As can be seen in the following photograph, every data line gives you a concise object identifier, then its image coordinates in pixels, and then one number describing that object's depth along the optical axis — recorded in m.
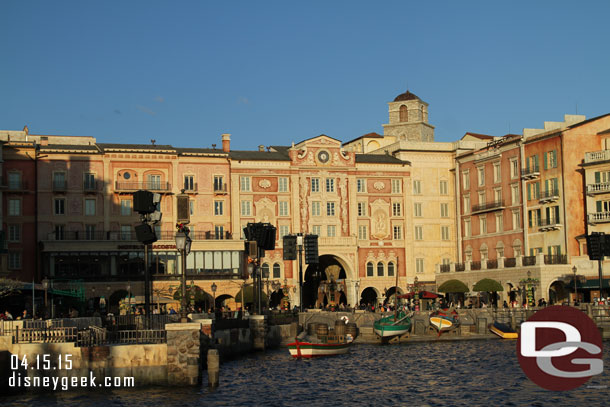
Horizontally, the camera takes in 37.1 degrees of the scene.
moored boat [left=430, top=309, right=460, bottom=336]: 72.12
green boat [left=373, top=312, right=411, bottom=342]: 68.12
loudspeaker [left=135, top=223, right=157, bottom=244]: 37.06
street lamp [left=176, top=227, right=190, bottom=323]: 37.05
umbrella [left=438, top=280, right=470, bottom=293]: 84.12
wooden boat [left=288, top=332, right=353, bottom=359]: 55.19
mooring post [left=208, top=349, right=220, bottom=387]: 39.00
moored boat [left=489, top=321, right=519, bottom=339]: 68.44
